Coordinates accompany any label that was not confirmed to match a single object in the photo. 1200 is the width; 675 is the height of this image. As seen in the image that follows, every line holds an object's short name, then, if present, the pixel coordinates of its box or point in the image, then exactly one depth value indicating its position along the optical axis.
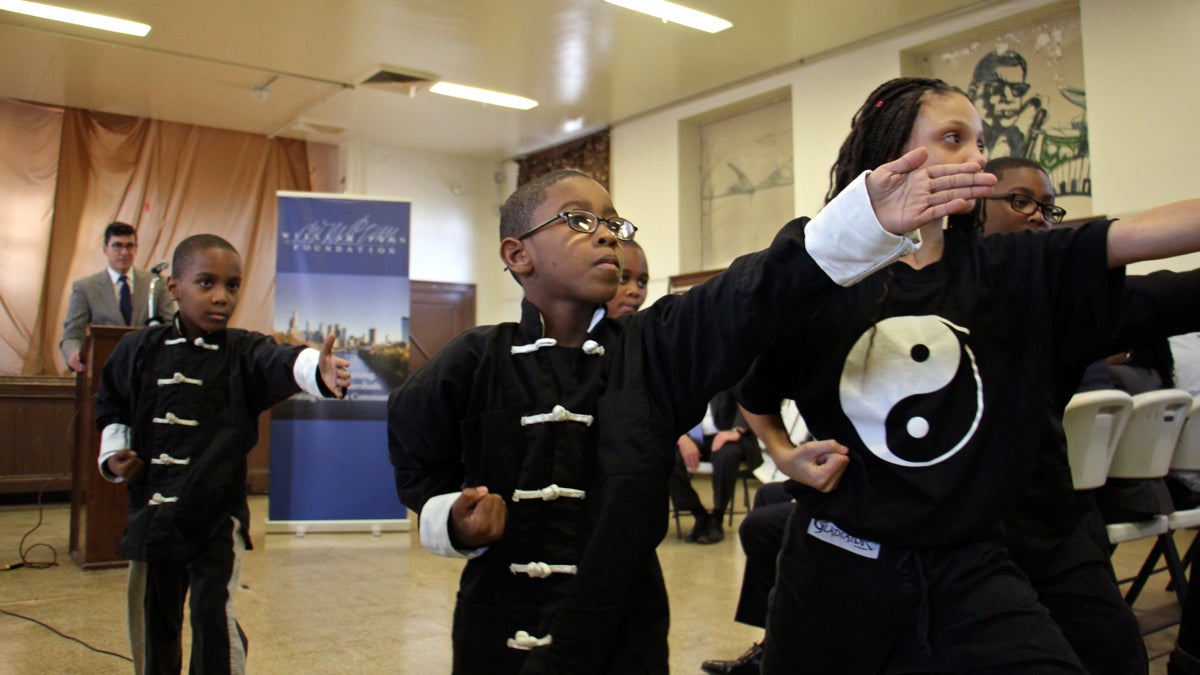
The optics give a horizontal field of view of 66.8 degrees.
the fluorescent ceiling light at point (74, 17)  7.43
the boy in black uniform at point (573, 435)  1.44
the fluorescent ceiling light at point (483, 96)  9.55
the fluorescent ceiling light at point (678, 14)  7.28
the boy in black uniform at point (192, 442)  2.62
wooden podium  5.05
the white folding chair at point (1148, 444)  3.18
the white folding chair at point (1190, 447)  3.63
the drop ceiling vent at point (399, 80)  9.05
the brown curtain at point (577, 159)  11.12
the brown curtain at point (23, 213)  9.35
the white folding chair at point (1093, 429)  2.83
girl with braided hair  1.42
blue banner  6.53
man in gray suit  6.59
